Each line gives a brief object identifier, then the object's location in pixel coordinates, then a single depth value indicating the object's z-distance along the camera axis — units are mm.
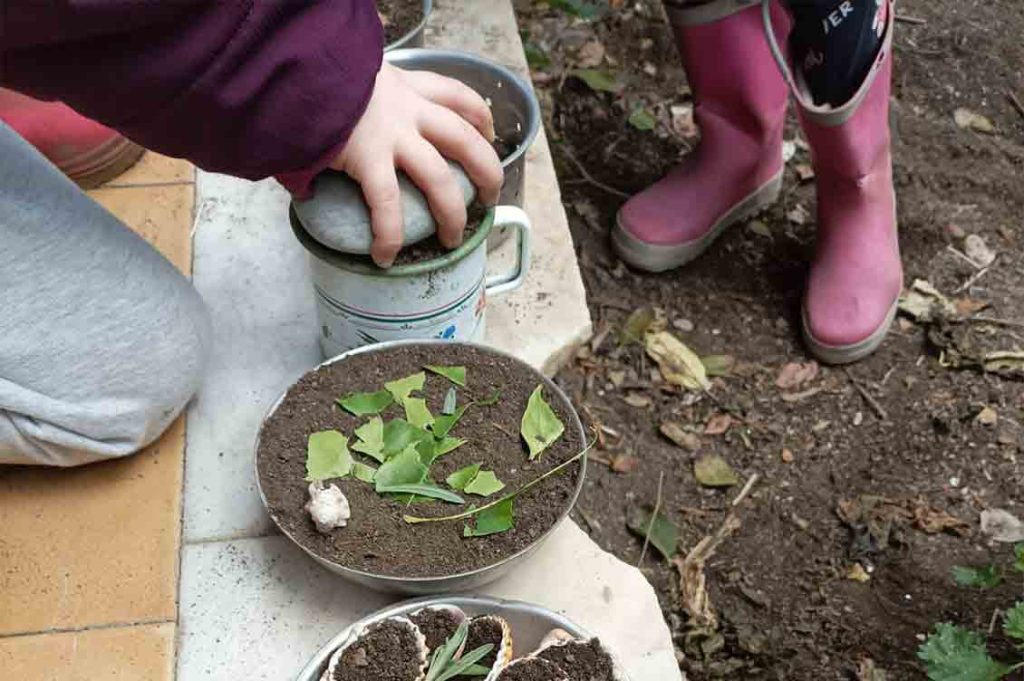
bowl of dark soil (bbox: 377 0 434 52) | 1648
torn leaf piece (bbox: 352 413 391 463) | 1183
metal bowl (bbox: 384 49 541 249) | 1490
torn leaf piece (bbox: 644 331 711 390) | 1629
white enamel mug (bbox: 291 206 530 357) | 1191
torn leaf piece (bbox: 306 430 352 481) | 1164
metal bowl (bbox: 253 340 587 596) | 1078
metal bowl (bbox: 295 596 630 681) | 1065
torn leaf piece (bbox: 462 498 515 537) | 1122
